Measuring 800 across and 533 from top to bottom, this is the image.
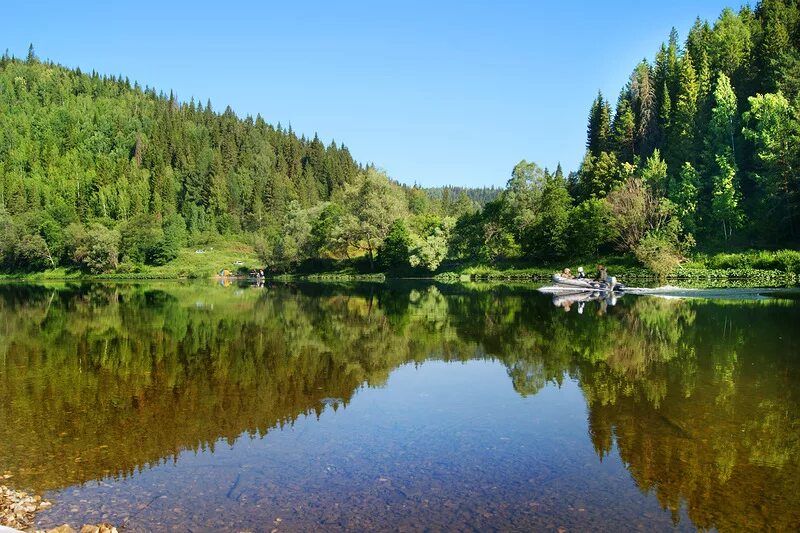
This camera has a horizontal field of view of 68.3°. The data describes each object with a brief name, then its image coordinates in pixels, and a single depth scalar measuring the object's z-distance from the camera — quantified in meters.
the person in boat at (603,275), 49.98
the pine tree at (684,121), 81.62
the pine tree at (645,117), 97.47
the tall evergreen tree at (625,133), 99.00
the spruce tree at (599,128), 102.75
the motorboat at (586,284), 49.09
